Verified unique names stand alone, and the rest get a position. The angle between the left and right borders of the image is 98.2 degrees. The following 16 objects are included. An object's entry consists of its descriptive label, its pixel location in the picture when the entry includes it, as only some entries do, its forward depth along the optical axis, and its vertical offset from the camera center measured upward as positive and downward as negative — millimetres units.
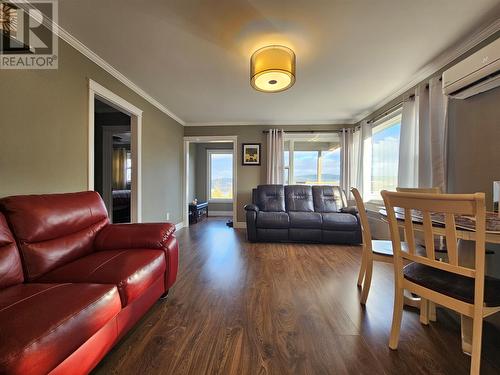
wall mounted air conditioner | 1685 +957
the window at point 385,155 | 3477 +530
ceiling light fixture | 2125 +1190
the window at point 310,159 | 5125 +606
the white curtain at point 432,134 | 2379 +595
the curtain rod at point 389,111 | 2971 +1205
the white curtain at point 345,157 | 4746 +619
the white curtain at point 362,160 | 4207 +522
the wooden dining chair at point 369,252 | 1766 -548
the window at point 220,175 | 6871 +264
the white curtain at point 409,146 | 2873 +540
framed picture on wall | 5039 +714
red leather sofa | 807 -540
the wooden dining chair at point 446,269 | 973 -464
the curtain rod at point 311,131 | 4910 +1217
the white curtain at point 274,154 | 4863 +675
